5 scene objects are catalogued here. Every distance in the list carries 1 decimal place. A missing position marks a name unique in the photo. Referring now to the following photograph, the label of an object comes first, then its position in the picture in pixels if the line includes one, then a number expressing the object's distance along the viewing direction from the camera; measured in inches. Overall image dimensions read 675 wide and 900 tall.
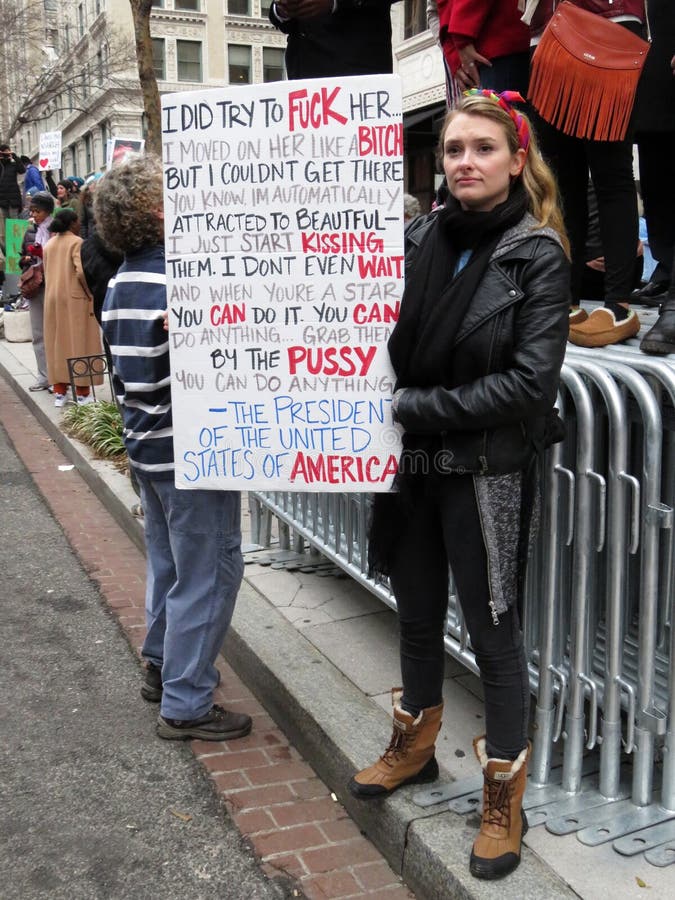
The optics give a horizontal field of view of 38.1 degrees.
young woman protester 95.7
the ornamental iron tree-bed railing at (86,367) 361.4
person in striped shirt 132.2
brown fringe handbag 135.0
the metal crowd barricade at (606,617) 101.8
